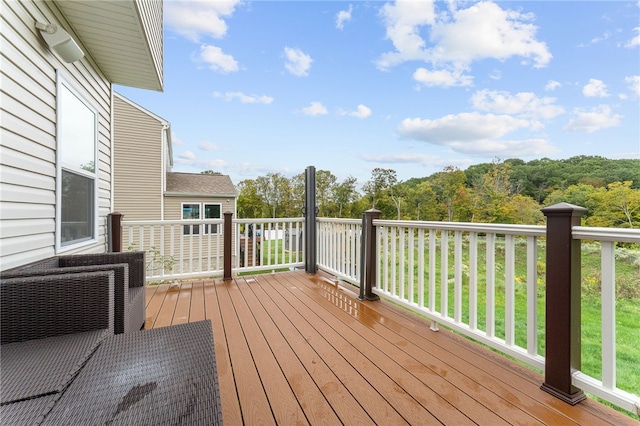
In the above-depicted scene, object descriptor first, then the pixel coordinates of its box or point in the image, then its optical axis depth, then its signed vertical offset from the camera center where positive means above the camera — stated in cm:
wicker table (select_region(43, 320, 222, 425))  86 -62
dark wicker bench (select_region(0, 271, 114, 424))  116 -57
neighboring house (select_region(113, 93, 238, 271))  940 +113
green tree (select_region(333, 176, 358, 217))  1466 +96
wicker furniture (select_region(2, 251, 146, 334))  176 -43
